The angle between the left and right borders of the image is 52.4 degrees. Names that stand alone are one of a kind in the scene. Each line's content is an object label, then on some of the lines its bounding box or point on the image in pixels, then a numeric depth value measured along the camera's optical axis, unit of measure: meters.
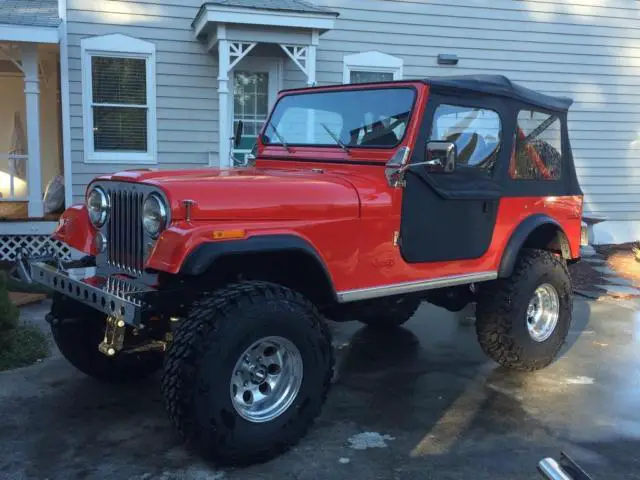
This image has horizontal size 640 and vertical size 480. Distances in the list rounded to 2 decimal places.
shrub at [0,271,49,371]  4.92
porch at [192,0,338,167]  8.61
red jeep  3.19
